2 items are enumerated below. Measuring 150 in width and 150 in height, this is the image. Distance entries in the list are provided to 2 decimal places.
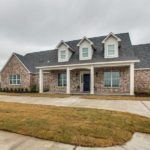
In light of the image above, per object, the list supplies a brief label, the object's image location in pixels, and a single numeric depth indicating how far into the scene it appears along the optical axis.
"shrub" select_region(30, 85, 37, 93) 18.19
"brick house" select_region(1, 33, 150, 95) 14.38
